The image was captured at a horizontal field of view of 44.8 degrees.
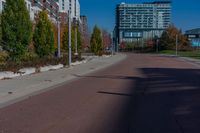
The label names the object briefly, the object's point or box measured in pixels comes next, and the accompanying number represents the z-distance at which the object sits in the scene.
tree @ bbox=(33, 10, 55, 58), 21.29
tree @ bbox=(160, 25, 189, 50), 72.07
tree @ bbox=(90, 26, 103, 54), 43.54
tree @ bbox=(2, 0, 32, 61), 15.89
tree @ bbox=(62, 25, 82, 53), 33.04
